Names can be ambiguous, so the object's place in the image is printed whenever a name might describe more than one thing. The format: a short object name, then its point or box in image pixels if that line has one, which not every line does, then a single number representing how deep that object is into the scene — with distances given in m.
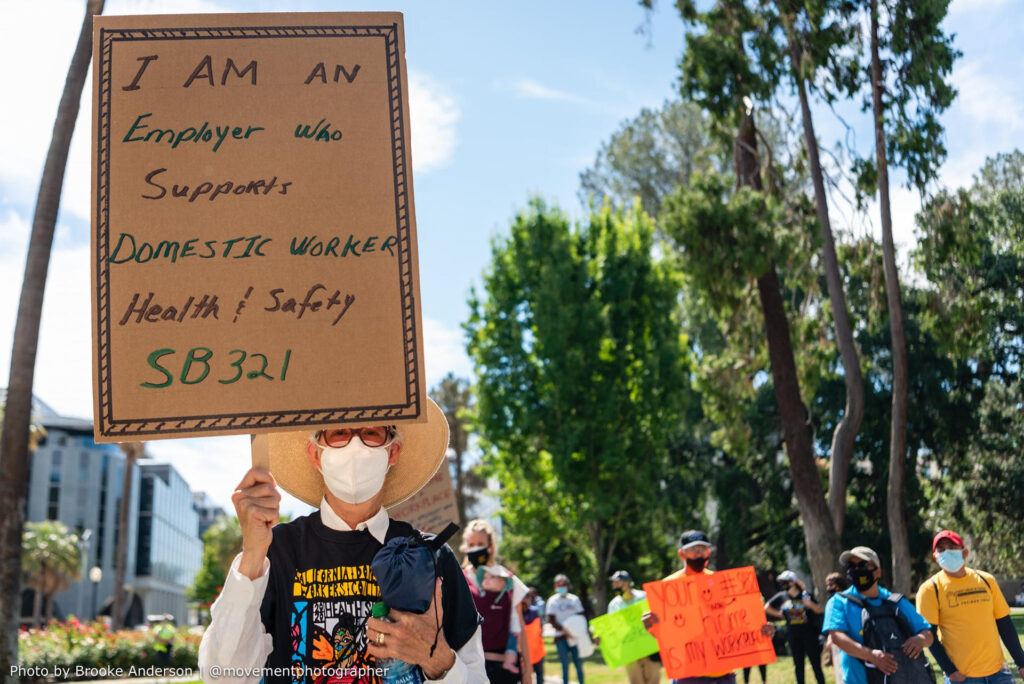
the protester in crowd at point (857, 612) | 7.38
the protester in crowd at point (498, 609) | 7.24
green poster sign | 10.80
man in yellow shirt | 7.68
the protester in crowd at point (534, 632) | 11.44
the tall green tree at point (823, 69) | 16.53
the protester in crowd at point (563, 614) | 15.28
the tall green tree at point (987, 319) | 16.42
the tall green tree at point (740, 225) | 16.12
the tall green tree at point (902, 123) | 16.19
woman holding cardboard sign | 2.55
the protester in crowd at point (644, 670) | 12.00
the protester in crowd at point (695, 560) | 8.34
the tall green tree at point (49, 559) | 62.78
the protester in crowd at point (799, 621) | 14.20
